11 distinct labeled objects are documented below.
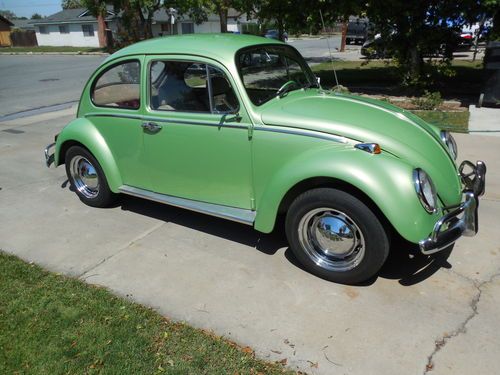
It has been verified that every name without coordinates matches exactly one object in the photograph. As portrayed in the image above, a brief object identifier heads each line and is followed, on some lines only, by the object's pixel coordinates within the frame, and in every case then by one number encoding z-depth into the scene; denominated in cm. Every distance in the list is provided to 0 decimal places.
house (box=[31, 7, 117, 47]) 4650
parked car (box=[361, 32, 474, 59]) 963
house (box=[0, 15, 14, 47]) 5391
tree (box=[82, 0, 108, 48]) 2371
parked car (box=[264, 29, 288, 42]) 3085
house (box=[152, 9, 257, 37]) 4885
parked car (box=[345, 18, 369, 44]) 3591
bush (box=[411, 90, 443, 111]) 884
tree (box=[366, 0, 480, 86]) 901
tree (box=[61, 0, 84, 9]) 7575
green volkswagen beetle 300
